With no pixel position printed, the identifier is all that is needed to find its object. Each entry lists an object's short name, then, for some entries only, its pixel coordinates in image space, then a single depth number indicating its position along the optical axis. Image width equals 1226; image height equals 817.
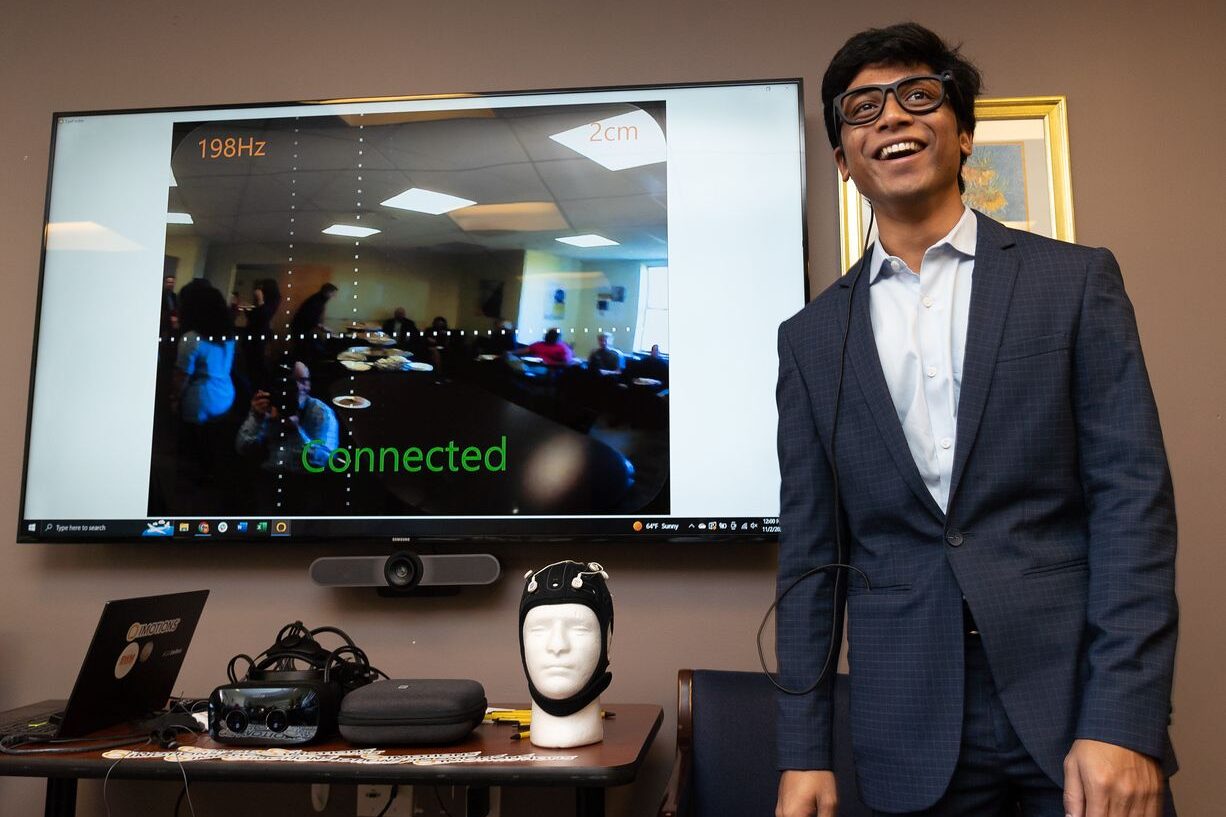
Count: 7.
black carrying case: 1.72
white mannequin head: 1.71
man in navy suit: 1.13
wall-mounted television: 2.34
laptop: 1.84
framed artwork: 2.39
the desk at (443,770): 1.57
